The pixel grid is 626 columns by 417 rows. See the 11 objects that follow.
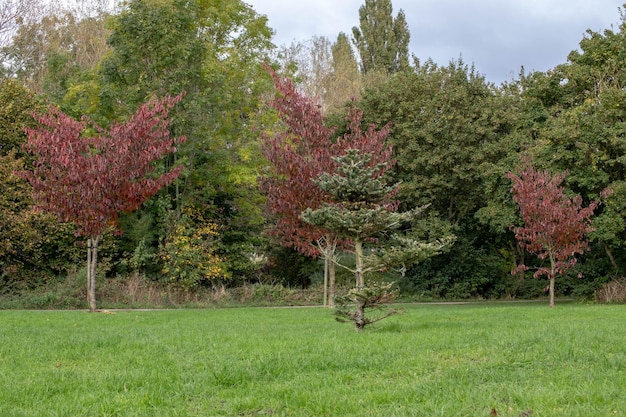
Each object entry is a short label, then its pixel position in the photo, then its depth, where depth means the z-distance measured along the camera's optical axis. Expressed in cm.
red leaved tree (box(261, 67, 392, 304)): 1892
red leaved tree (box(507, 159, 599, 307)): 1825
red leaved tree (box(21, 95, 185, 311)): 1589
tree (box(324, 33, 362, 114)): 3662
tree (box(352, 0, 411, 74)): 4409
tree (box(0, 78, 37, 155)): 2250
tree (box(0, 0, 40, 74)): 2712
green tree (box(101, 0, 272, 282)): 2253
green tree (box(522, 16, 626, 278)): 2041
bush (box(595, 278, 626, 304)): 2130
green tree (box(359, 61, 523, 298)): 2497
